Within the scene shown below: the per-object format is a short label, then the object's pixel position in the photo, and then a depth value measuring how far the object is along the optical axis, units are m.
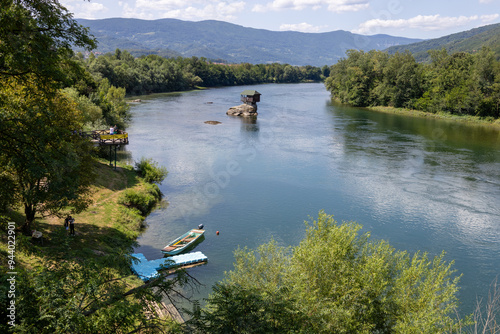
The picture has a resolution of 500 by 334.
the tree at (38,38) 10.80
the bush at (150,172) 38.00
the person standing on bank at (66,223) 23.49
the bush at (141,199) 31.88
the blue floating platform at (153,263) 22.10
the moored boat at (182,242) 26.06
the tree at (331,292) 12.19
